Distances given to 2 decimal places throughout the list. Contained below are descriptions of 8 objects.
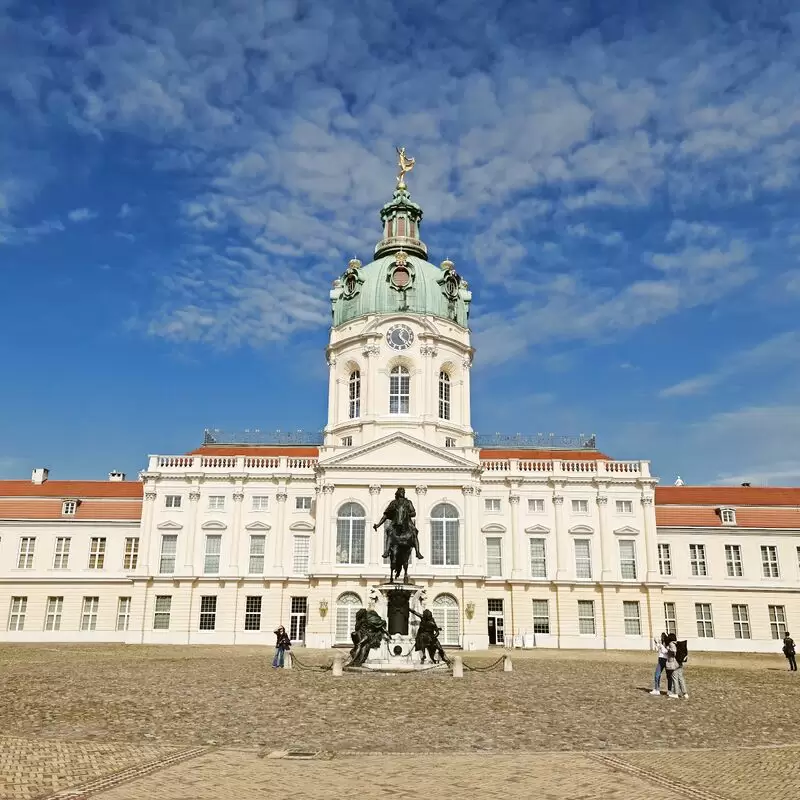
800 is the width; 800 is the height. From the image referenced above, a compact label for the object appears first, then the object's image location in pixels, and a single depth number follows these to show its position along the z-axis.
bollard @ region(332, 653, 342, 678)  26.08
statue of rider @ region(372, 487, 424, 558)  29.72
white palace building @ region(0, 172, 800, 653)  49.94
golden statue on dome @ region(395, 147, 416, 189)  63.94
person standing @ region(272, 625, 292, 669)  29.92
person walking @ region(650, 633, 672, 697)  21.55
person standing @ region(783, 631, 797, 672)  33.48
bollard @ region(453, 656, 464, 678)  26.02
